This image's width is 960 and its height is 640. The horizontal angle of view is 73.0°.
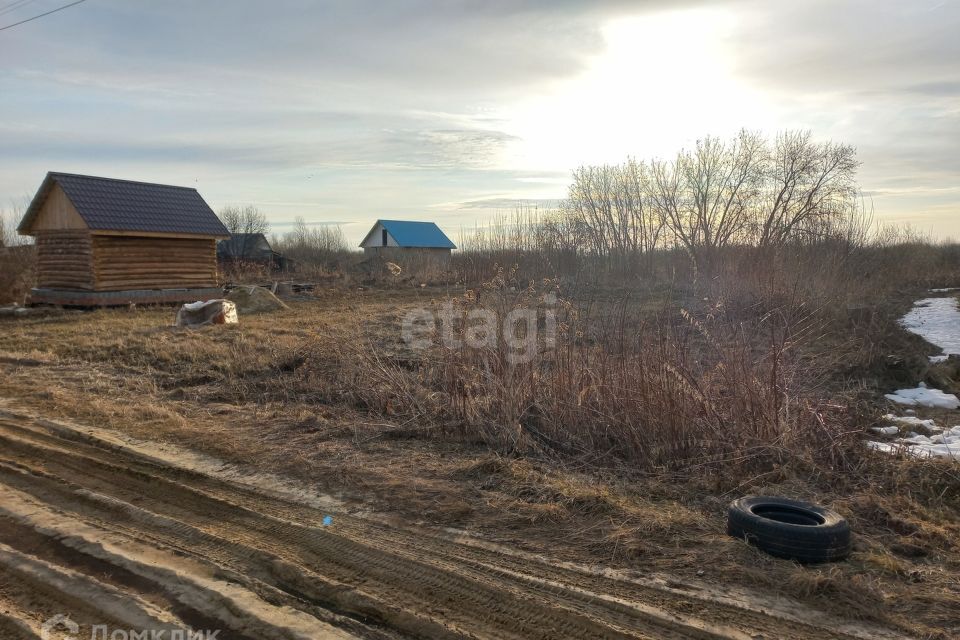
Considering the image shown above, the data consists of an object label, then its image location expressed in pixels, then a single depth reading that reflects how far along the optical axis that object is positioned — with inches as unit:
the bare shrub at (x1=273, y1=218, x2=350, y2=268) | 1571.1
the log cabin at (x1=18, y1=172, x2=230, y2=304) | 762.2
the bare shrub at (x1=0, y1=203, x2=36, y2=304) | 859.4
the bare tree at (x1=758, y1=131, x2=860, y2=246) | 962.1
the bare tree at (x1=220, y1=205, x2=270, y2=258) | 2037.2
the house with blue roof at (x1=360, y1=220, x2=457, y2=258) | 2102.6
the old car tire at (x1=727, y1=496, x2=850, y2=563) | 143.2
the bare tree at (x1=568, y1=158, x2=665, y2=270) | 1151.6
